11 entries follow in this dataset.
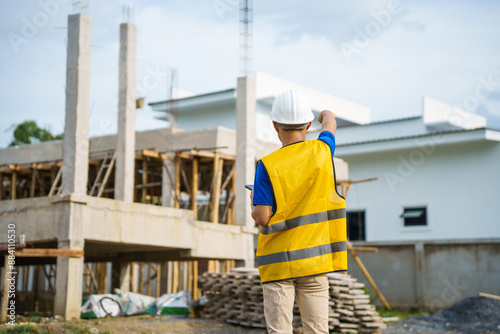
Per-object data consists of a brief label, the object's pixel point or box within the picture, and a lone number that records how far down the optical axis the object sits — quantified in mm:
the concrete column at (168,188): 17188
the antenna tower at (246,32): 16263
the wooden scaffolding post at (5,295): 9795
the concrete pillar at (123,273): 16328
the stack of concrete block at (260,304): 11305
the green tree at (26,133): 36719
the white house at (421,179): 20969
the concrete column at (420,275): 18250
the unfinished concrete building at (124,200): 11383
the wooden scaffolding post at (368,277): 18156
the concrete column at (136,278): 21469
